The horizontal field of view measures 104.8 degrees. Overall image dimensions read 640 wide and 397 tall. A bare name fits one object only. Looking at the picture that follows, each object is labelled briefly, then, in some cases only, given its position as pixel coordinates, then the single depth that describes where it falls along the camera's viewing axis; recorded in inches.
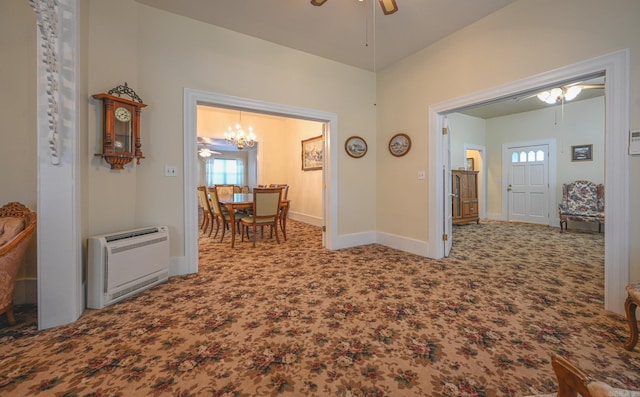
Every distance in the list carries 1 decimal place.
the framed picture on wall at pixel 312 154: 225.8
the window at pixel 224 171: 423.5
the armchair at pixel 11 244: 65.1
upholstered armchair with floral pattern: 198.8
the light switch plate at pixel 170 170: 106.7
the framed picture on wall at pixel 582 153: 217.0
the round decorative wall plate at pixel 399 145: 144.6
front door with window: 243.4
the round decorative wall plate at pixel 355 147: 155.5
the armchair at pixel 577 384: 21.0
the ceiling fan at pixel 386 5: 81.0
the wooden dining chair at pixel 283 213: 181.5
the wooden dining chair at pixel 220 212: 171.4
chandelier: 236.5
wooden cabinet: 234.3
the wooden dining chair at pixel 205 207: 188.9
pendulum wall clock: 87.1
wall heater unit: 80.0
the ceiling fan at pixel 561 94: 149.1
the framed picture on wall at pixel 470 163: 296.6
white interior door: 135.3
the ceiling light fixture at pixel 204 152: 336.1
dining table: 157.4
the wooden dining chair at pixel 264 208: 152.3
